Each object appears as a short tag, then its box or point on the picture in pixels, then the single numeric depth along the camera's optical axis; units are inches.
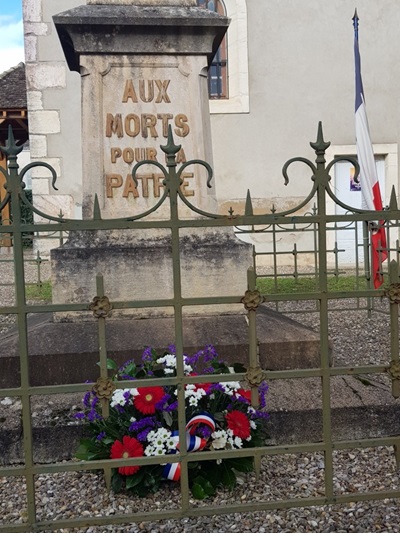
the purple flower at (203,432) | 95.3
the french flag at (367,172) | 260.2
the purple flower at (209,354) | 111.2
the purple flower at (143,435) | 94.3
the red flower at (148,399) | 97.0
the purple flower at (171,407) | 97.2
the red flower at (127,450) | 92.7
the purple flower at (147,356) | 108.2
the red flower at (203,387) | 100.3
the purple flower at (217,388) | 101.4
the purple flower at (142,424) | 95.1
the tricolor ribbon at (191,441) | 93.4
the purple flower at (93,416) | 101.7
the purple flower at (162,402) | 97.2
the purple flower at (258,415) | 103.1
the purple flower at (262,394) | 104.0
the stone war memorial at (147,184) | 138.1
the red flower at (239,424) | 97.0
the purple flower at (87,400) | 101.2
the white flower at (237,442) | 95.6
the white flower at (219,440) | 95.6
